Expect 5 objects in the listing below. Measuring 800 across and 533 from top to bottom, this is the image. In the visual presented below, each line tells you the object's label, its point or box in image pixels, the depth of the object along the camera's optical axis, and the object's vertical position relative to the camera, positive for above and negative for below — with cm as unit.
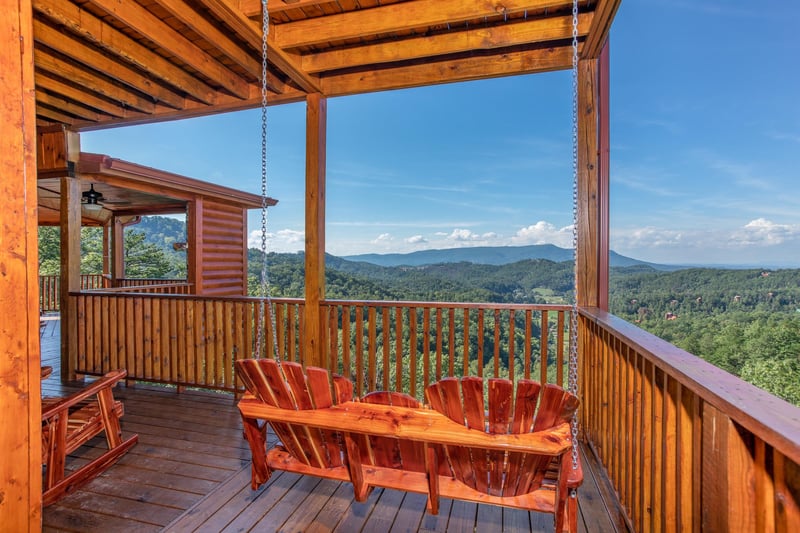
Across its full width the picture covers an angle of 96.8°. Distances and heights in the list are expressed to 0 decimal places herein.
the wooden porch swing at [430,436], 133 -66
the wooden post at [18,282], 100 -5
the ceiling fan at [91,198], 509 +96
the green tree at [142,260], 1552 +22
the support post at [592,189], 262 +55
